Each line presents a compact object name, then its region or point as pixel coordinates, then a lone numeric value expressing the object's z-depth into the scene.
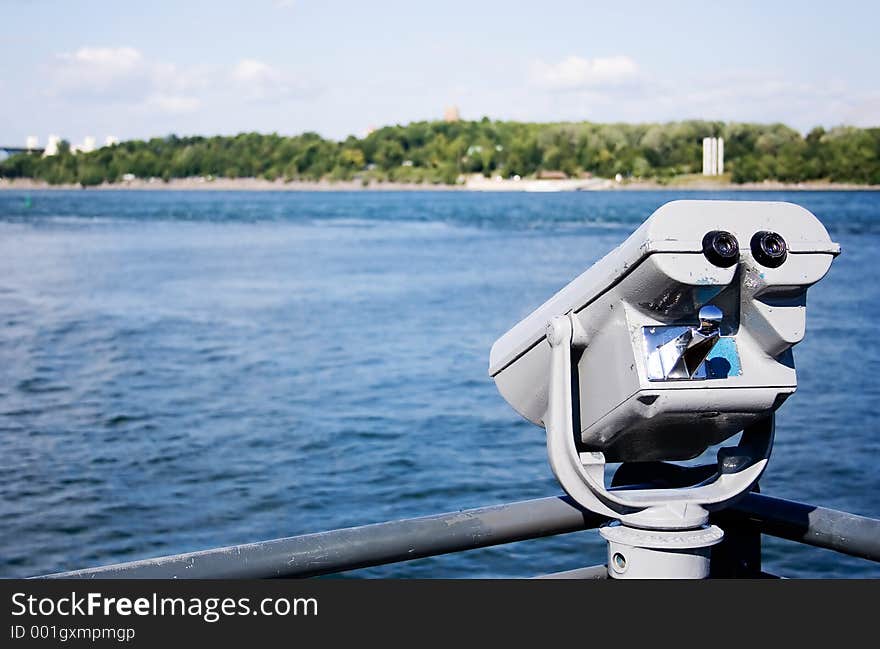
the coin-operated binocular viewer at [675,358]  2.09
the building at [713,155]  113.56
